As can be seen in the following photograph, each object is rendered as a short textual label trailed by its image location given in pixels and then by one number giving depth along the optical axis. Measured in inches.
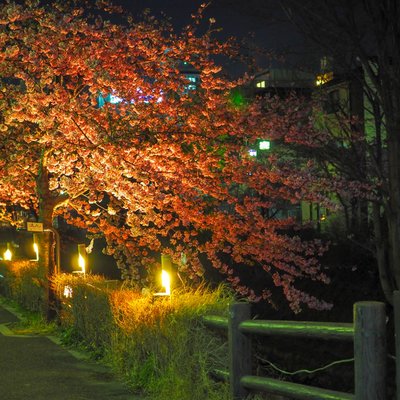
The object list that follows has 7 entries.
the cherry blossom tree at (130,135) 423.2
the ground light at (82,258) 510.7
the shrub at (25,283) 522.6
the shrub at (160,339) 255.8
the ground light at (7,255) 771.4
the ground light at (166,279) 327.9
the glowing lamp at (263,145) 876.6
